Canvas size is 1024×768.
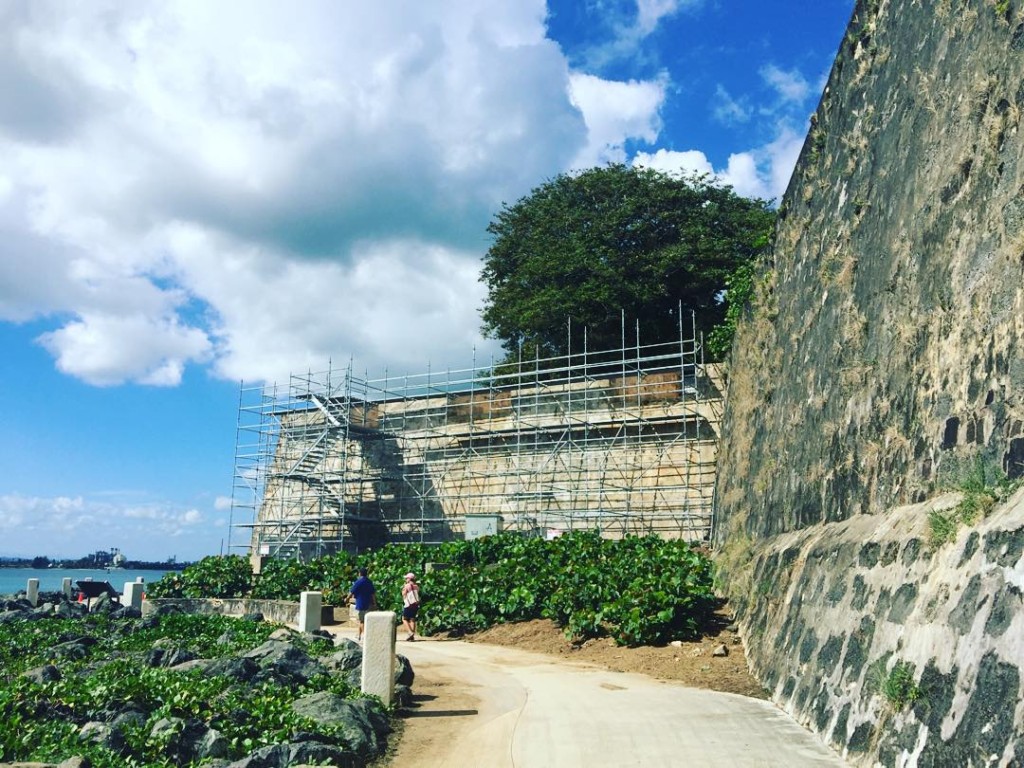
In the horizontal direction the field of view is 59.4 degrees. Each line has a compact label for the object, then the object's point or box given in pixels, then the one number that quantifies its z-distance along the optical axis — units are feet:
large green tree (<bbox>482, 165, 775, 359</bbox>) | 100.48
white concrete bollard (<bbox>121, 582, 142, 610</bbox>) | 74.06
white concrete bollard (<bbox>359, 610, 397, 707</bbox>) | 30.09
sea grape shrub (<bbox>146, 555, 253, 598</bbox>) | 86.33
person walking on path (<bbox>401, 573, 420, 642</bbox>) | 56.03
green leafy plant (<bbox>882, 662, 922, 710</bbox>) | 18.45
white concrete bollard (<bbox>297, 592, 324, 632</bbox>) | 51.72
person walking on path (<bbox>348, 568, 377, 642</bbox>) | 52.34
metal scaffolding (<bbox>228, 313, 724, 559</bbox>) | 84.89
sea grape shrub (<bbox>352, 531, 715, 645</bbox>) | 45.88
